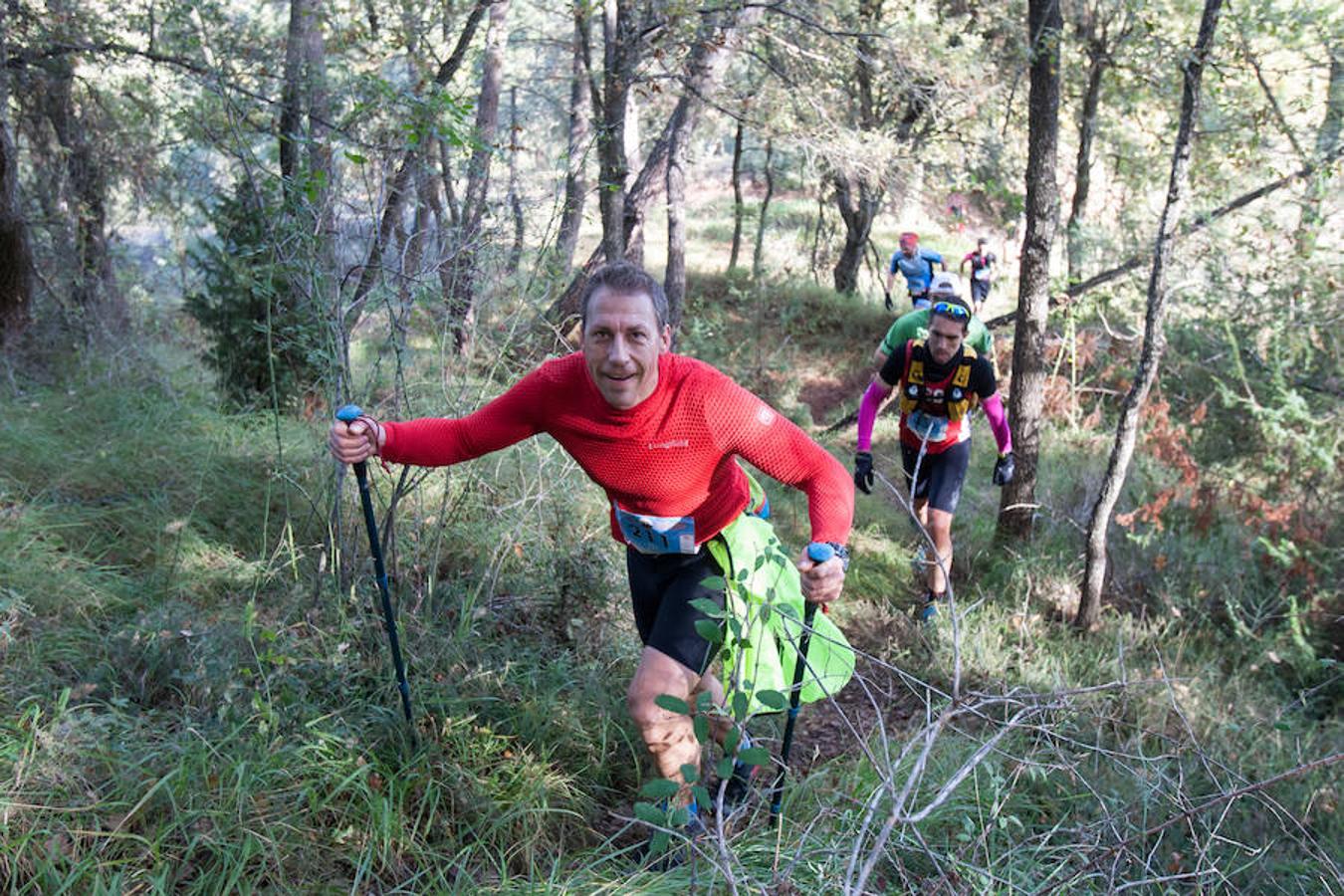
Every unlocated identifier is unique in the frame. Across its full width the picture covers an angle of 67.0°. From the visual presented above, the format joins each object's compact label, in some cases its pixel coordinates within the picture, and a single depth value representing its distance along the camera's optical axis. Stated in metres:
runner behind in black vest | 5.75
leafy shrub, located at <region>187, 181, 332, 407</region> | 7.17
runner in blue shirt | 12.57
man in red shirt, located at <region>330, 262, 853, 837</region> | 3.20
